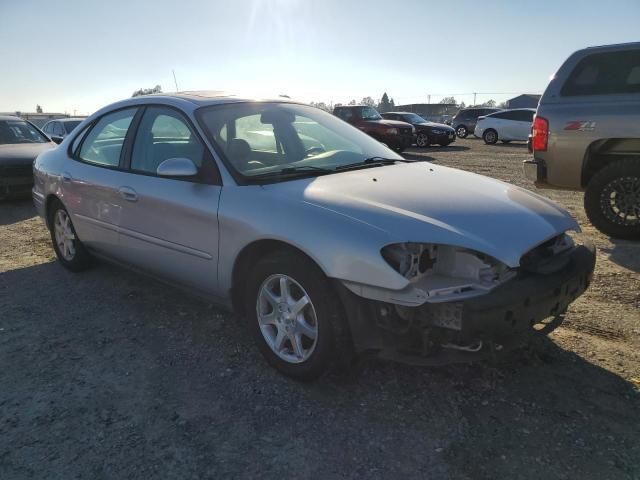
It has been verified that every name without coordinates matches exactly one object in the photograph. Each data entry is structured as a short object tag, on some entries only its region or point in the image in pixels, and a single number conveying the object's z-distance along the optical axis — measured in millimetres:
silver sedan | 2402
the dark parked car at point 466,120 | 27078
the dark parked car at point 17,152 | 8156
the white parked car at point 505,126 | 20688
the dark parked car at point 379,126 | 17297
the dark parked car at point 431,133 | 20609
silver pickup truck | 5391
